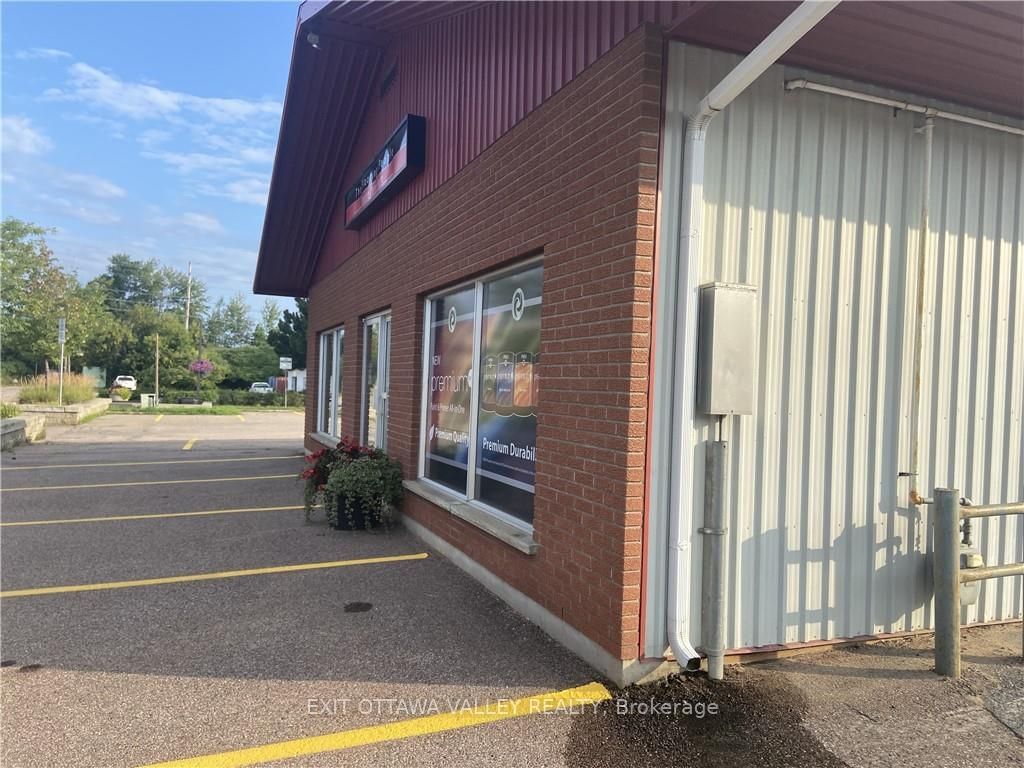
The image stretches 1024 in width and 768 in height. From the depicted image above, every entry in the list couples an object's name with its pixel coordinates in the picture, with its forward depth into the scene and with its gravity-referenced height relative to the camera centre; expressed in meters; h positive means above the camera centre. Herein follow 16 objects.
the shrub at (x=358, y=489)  7.08 -1.24
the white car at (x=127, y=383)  46.36 -0.96
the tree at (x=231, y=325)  87.50 +6.45
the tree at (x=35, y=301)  31.00 +3.27
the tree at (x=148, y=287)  84.81 +11.00
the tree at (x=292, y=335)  44.28 +2.70
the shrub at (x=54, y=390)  24.52 -0.88
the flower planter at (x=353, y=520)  7.14 -1.57
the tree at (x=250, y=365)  58.47 +0.75
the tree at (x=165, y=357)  47.09 +1.05
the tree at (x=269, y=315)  81.99 +7.48
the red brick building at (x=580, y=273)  3.57 +0.78
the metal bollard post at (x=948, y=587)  3.65 -1.07
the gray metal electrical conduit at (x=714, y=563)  3.54 -0.96
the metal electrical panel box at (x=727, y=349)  3.55 +0.21
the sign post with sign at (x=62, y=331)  19.64 +1.12
